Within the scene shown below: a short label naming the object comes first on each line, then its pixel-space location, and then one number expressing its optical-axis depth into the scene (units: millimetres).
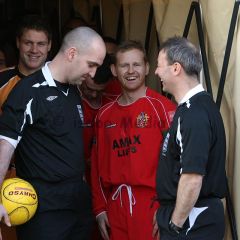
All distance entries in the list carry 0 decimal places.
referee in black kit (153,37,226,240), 4953
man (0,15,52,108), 7172
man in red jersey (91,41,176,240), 6430
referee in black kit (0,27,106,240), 5824
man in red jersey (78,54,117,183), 7280
